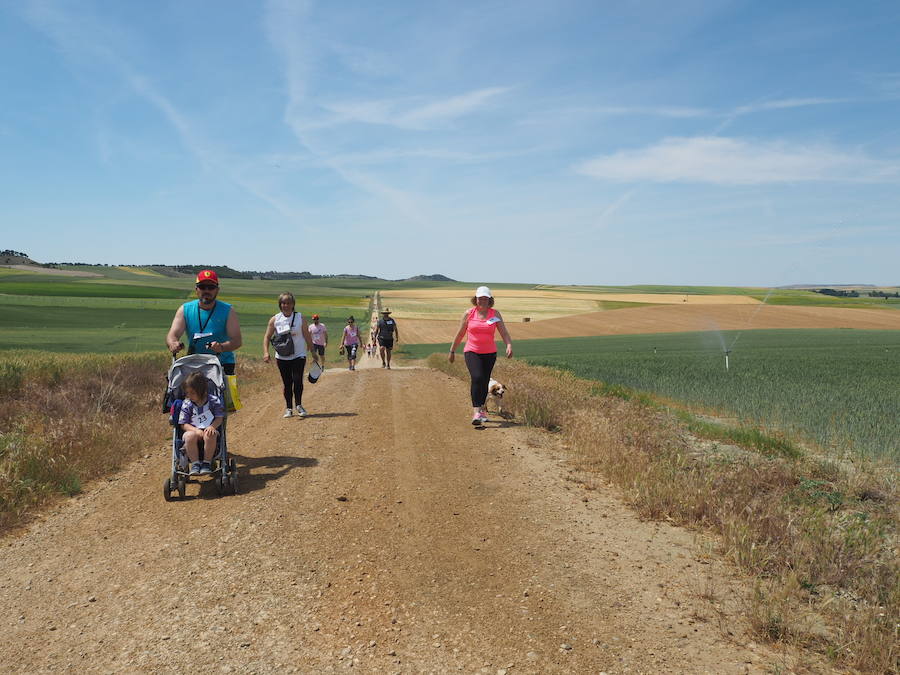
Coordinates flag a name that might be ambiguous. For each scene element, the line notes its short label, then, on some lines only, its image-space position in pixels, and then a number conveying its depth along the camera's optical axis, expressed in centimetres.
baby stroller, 629
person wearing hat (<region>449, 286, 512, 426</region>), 994
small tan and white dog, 1111
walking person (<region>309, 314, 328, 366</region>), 1636
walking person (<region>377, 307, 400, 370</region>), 1980
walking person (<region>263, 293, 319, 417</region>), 1017
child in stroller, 629
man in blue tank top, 695
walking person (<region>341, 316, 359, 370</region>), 2121
